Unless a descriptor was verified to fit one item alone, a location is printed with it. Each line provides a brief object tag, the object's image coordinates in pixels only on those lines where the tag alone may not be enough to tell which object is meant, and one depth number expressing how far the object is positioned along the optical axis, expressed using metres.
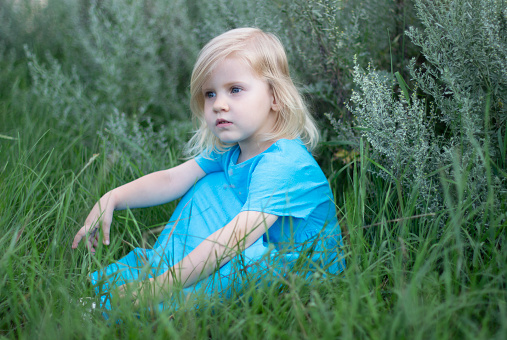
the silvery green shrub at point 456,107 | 1.74
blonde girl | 1.61
